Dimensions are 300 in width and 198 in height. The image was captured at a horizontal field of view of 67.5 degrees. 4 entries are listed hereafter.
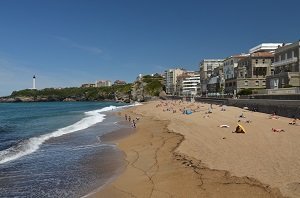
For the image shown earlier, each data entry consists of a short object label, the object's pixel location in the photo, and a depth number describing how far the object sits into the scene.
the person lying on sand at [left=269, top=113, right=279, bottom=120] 20.28
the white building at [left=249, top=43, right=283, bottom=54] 55.18
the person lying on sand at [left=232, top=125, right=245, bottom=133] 14.30
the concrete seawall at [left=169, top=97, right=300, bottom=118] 19.58
